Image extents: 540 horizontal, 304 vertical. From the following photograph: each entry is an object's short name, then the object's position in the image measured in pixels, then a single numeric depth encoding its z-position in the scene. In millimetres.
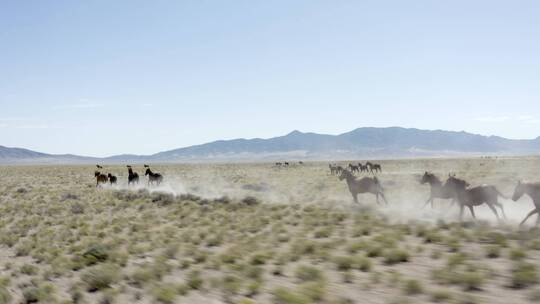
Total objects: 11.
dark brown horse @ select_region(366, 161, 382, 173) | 63906
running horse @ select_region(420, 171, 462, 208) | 18509
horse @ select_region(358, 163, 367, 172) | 66025
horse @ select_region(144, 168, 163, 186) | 43969
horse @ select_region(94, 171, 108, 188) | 47312
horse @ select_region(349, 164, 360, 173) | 65131
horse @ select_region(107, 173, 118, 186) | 45972
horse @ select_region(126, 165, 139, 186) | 43941
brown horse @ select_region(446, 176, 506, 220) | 16078
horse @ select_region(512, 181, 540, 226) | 14357
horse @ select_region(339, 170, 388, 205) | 23766
